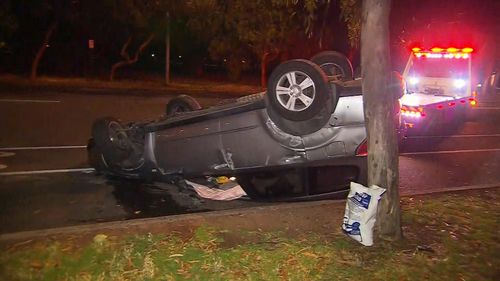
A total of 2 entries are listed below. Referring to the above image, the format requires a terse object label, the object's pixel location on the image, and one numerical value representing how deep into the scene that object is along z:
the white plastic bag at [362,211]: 4.96
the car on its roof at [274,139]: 6.11
